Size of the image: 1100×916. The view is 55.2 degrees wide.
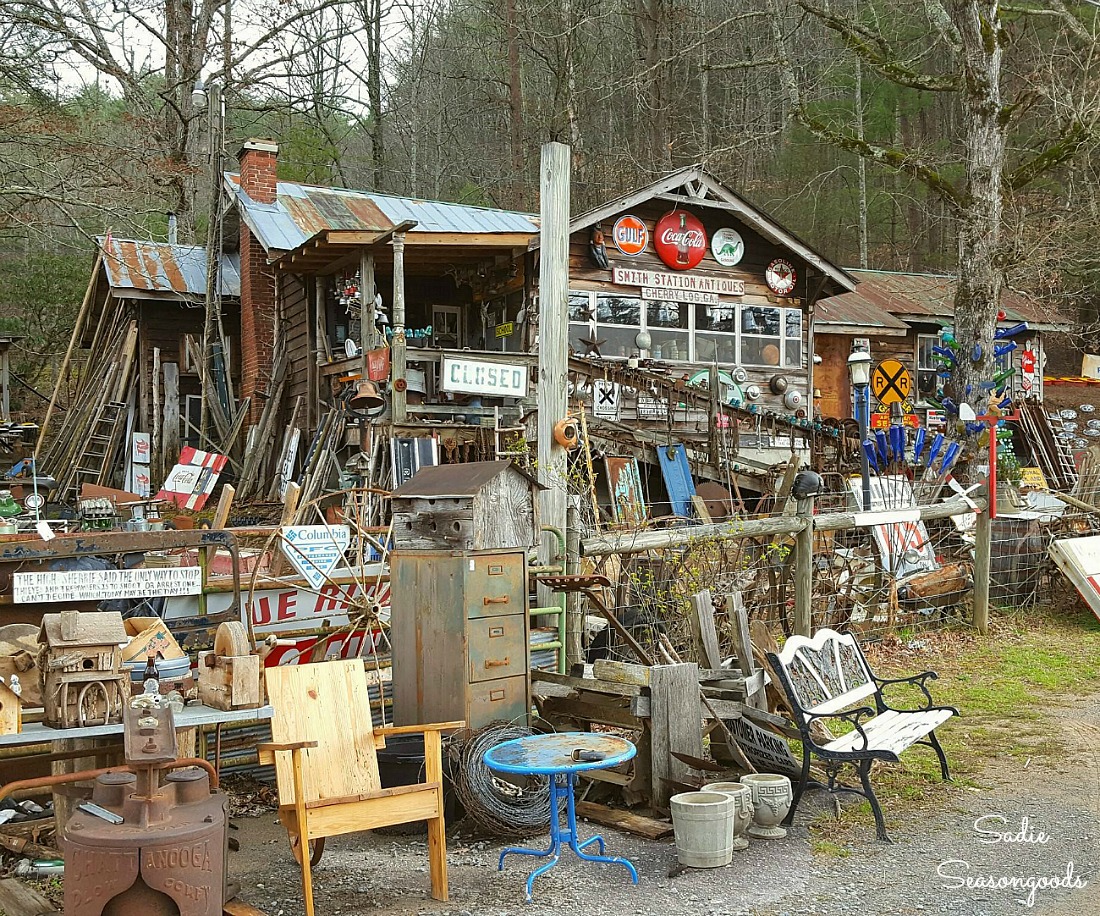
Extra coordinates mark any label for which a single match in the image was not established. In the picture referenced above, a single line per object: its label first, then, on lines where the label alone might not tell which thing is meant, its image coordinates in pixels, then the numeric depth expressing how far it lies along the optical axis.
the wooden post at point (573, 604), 7.64
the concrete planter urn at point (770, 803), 5.64
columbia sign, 7.07
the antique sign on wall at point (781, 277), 20.02
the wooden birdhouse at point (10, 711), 4.60
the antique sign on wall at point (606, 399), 16.55
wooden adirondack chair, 4.68
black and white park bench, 5.75
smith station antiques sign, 18.55
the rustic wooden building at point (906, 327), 24.78
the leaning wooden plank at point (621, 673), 6.48
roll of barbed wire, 5.54
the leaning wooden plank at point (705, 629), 6.88
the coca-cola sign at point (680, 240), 18.81
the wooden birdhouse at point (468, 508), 6.12
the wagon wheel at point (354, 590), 7.16
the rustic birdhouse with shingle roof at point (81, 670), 4.69
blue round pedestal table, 4.81
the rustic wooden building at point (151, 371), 21.25
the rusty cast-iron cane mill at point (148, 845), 3.89
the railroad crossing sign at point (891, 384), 13.43
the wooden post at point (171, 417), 21.27
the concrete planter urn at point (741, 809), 5.46
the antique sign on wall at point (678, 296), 18.81
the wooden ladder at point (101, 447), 21.58
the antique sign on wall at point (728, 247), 19.50
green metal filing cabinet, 5.97
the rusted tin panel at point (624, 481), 14.65
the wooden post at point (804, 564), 9.16
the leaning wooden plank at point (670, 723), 5.87
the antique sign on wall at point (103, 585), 5.99
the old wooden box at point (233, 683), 4.89
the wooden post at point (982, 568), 10.93
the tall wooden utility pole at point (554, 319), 7.77
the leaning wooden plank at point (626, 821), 5.62
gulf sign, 18.45
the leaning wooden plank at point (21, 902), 4.51
